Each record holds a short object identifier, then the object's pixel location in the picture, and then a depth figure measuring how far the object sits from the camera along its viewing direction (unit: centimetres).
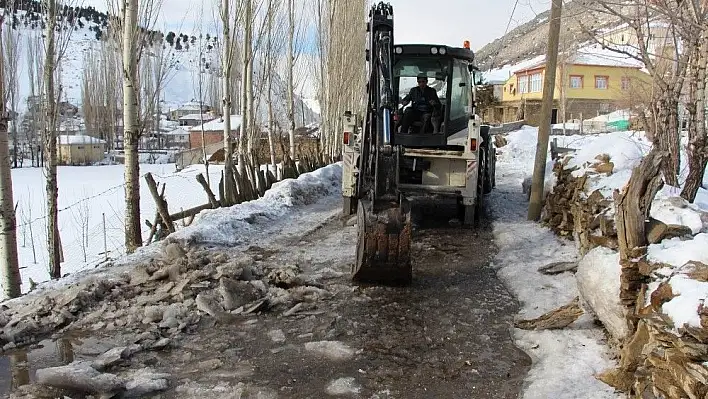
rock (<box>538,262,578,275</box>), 673
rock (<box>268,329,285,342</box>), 499
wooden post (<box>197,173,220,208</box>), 1170
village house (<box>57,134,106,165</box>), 5050
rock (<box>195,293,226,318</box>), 543
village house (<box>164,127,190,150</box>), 6986
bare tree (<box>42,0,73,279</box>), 932
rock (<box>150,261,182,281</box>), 624
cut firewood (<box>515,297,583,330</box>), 510
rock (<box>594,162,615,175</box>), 773
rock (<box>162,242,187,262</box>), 680
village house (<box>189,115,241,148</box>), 5014
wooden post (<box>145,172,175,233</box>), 1011
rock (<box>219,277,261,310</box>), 563
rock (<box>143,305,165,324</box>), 525
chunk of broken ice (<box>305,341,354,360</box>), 466
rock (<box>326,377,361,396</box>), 405
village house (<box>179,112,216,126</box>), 8562
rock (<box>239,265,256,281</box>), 634
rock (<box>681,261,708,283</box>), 350
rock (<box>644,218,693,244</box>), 436
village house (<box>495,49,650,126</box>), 5084
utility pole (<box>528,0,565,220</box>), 862
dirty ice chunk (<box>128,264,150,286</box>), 616
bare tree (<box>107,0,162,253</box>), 887
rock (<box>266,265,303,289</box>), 633
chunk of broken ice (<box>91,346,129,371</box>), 429
